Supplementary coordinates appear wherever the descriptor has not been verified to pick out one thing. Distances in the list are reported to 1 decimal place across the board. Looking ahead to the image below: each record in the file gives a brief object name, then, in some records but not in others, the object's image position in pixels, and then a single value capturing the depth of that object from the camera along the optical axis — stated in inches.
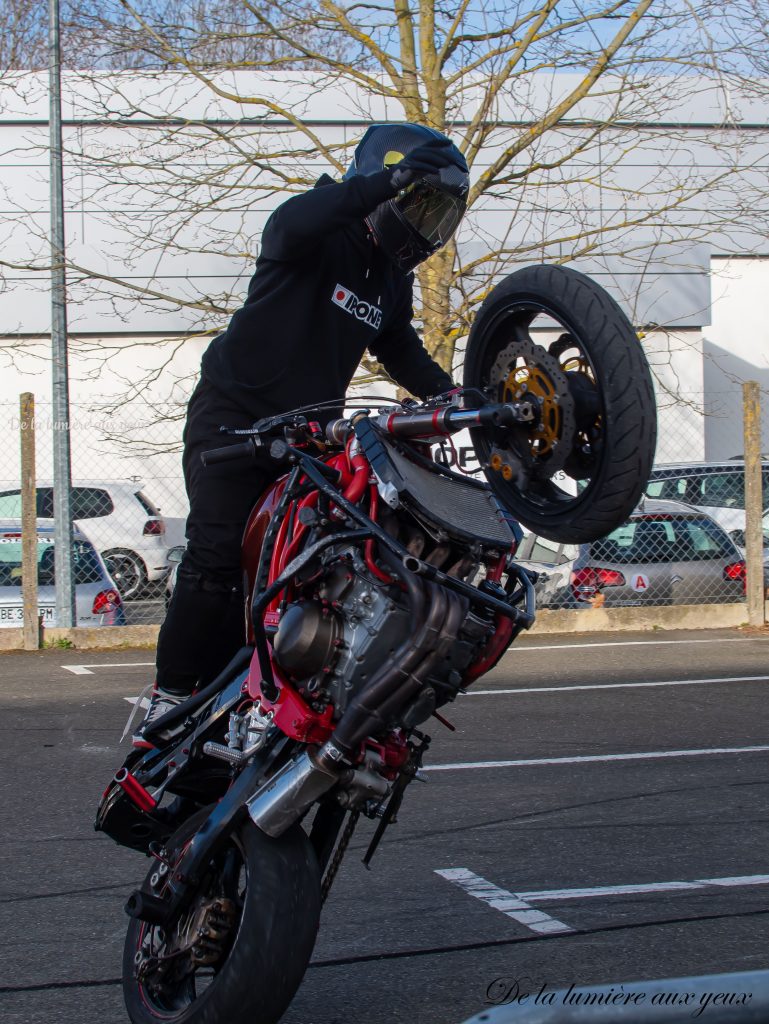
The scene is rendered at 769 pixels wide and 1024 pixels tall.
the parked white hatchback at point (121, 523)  617.9
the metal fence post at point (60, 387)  461.1
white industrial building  555.8
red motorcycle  106.3
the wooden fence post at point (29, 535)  446.9
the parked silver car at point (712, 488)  557.6
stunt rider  127.7
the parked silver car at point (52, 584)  456.4
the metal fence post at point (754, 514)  502.6
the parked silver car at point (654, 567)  508.7
